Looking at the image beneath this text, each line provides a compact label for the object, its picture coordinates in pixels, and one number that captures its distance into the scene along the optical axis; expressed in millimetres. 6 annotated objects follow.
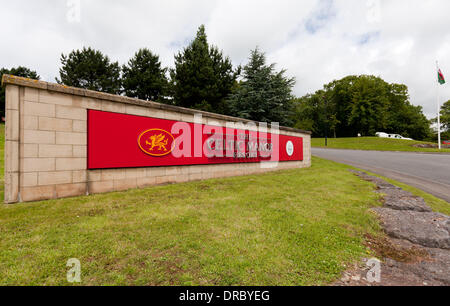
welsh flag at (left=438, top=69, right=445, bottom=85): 27328
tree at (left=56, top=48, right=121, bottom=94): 32812
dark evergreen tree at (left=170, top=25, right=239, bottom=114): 21094
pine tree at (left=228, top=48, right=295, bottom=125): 18547
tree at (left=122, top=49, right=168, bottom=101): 31109
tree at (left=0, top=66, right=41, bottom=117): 47094
